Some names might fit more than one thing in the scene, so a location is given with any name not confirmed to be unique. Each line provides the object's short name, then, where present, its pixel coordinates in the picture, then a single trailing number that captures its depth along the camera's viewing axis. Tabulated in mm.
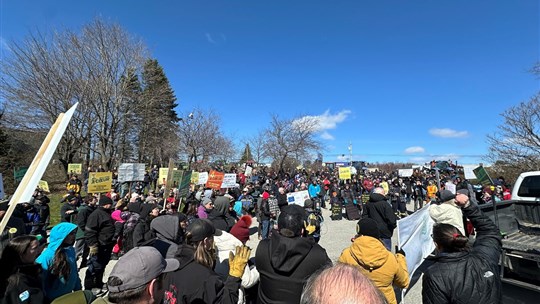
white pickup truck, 3930
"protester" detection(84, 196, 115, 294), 5305
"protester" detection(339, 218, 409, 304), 2553
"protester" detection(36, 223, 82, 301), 3010
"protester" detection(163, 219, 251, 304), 2104
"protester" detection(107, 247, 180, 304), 1434
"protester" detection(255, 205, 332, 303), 2291
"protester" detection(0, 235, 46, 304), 2178
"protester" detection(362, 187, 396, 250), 5547
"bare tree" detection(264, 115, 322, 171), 34412
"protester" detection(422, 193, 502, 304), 2090
